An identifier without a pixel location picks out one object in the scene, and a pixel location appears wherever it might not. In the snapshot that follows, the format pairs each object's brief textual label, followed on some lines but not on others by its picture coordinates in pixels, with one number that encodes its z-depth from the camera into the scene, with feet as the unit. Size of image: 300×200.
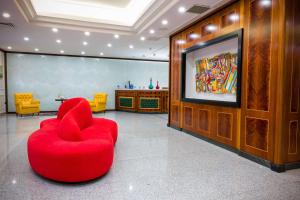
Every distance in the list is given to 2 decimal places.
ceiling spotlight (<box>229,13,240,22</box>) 12.80
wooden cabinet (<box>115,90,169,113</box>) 32.19
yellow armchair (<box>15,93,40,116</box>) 27.45
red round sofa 8.41
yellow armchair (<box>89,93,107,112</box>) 31.63
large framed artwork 13.40
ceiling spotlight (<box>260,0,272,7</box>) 10.47
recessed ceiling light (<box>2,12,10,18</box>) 15.52
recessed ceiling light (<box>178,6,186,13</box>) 14.45
